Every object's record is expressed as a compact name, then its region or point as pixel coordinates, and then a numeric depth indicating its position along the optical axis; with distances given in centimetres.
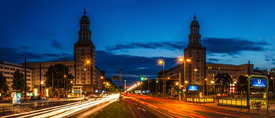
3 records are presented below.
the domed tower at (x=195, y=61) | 16525
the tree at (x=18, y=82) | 10512
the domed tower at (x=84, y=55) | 16170
